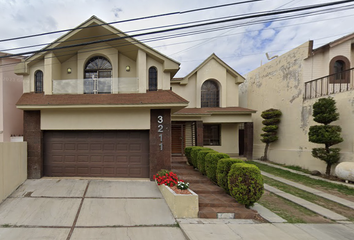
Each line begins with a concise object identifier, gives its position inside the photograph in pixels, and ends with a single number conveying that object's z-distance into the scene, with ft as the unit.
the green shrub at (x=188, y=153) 32.83
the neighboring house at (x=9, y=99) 33.35
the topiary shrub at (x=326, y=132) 31.14
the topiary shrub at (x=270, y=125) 45.37
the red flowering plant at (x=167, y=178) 21.35
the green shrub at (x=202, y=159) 27.04
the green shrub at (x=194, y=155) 29.92
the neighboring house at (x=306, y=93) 31.91
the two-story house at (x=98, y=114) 26.43
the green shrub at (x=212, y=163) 23.78
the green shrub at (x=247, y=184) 18.11
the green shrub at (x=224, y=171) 20.93
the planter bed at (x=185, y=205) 17.97
